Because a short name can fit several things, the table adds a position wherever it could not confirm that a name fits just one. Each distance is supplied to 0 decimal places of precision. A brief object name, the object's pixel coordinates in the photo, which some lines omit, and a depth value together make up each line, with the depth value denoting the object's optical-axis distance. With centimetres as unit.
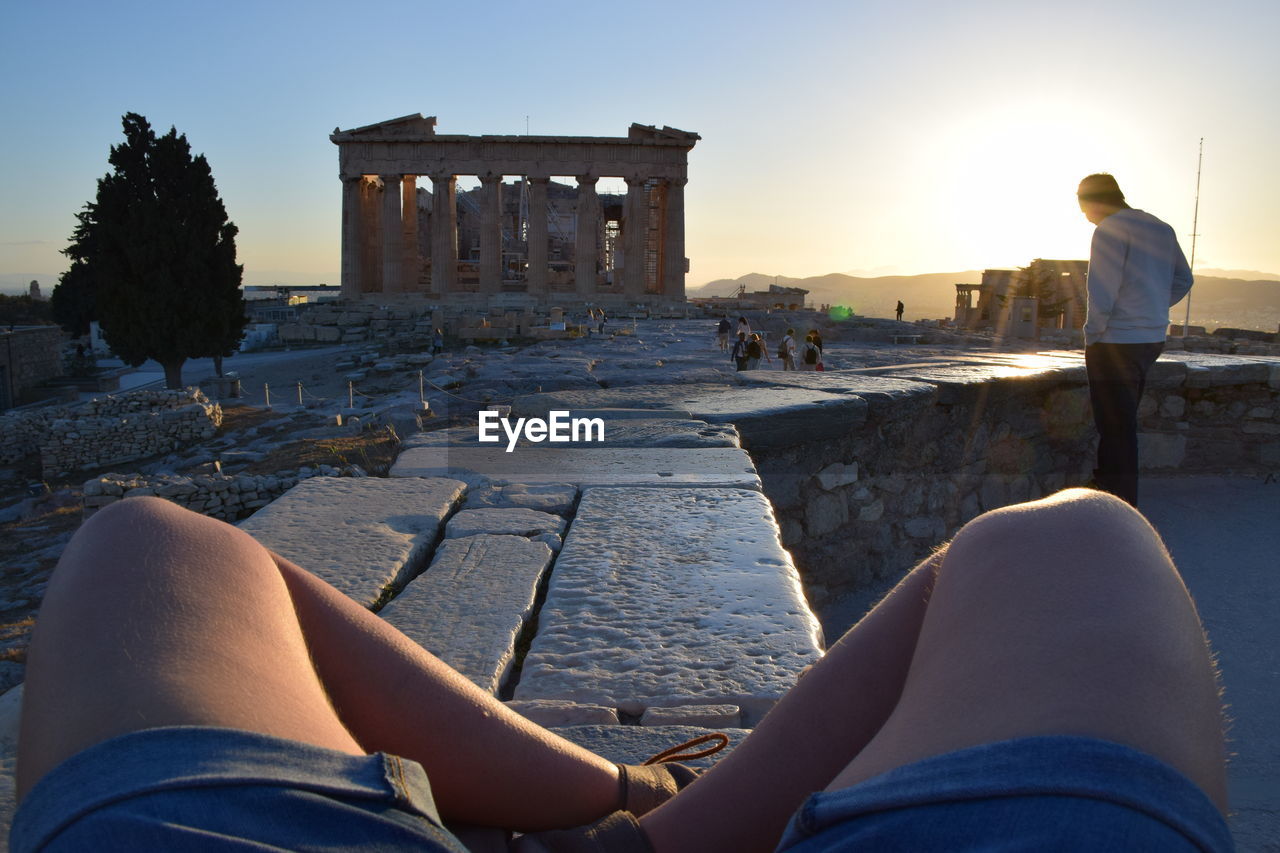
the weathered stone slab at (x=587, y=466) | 375
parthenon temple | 3341
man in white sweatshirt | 429
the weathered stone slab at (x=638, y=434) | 444
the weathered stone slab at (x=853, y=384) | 539
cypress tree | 2245
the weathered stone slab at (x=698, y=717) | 190
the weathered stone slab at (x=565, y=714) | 193
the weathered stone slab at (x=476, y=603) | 216
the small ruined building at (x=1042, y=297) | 2709
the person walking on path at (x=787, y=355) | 1272
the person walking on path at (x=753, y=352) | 1254
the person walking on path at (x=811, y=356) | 1103
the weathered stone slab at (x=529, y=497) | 346
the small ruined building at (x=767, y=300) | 3494
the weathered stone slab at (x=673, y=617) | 203
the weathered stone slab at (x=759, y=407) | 484
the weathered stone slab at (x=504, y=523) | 312
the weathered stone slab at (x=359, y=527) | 265
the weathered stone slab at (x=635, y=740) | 177
